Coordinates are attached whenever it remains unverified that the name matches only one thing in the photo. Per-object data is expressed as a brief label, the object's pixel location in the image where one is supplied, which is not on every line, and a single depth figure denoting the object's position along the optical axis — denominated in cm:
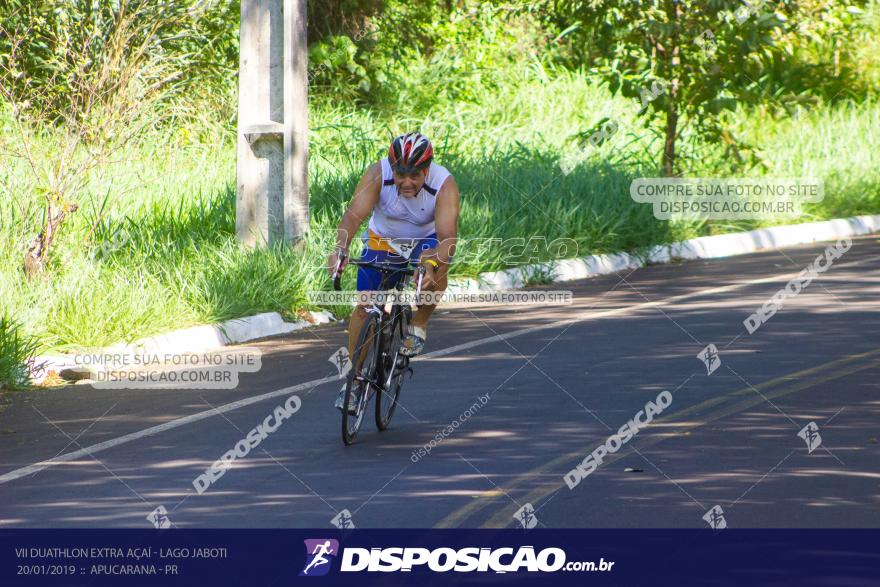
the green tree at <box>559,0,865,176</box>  2061
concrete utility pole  1504
